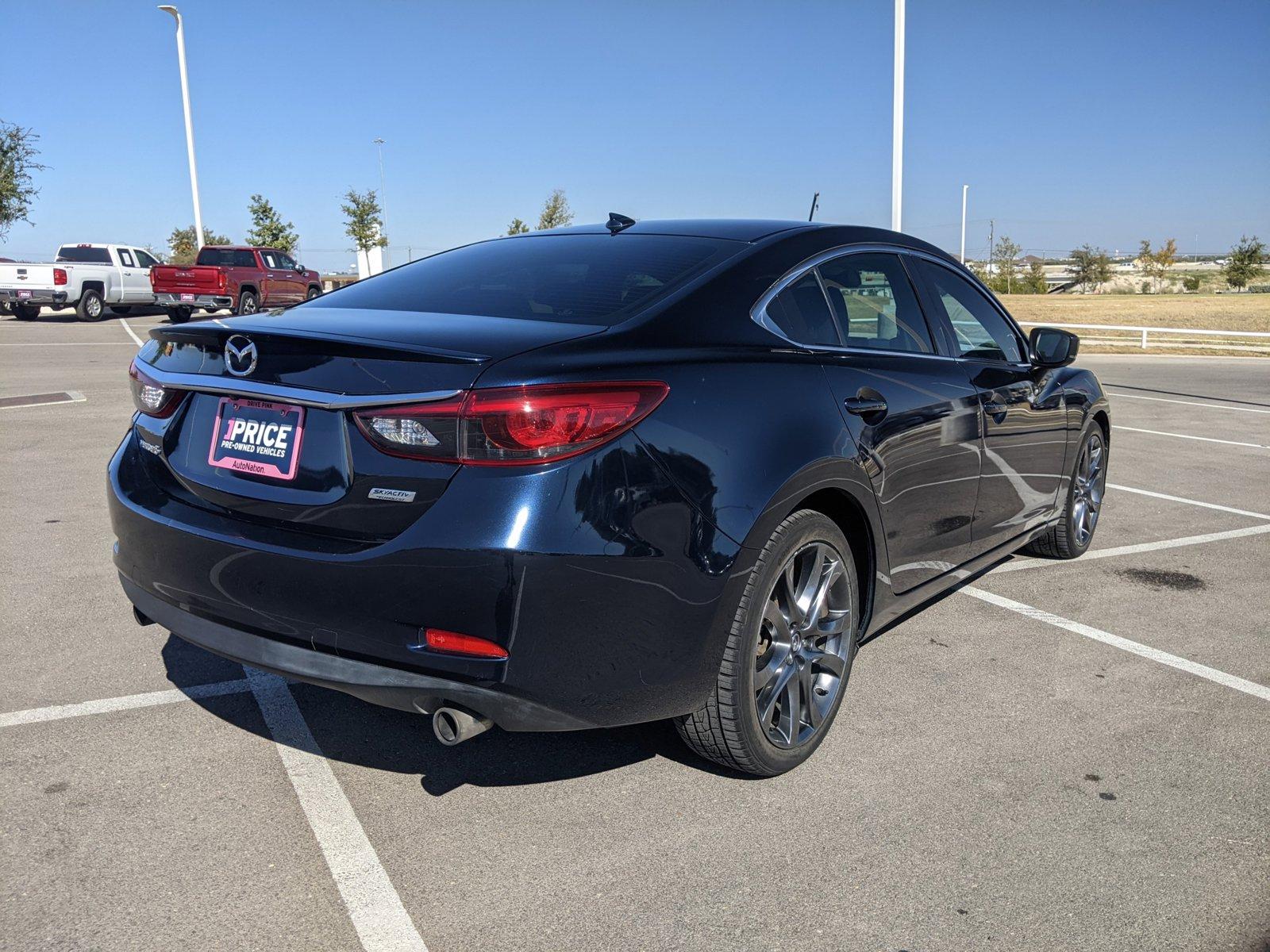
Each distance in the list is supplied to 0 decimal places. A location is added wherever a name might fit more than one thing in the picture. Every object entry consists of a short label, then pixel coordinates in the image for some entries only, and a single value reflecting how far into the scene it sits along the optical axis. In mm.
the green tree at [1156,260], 104312
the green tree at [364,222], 50438
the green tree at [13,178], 43500
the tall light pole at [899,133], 18094
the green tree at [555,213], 49156
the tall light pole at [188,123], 34438
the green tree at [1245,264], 89188
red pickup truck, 25828
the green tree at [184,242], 60144
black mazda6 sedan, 2619
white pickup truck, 26938
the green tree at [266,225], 50594
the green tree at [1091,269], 105062
